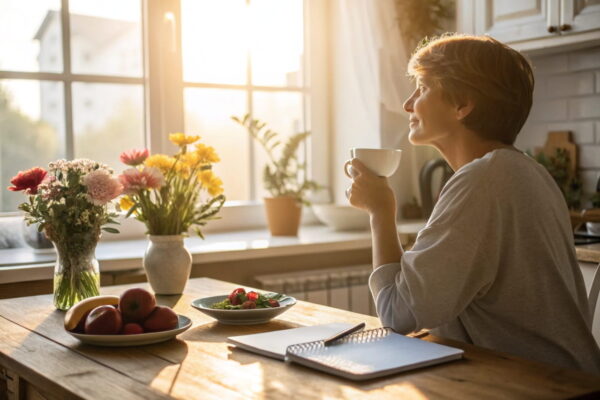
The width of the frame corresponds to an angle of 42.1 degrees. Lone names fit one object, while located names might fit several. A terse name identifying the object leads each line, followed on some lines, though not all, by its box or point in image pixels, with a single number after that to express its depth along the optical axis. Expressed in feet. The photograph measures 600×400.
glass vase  6.28
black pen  4.67
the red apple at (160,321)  5.12
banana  5.16
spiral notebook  4.17
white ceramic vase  6.88
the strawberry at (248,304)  5.76
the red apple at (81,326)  5.17
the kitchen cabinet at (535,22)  9.50
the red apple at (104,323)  5.03
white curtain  11.37
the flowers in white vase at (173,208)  6.82
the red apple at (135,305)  5.14
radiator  10.11
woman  4.66
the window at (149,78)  9.70
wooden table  3.92
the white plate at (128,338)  4.95
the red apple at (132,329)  5.04
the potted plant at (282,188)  10.71
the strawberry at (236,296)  5.87
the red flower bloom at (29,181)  6.28
